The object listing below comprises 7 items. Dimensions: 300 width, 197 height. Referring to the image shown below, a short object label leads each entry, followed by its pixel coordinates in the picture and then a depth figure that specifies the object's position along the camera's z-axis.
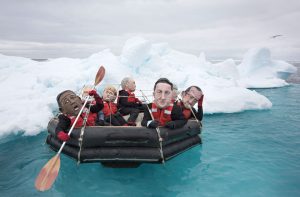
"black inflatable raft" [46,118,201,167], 3.60
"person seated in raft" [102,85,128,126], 4.77
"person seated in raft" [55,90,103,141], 3.66
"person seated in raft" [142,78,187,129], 3.86
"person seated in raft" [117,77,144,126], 5.59
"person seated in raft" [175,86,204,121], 4.86
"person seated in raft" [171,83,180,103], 5.23
